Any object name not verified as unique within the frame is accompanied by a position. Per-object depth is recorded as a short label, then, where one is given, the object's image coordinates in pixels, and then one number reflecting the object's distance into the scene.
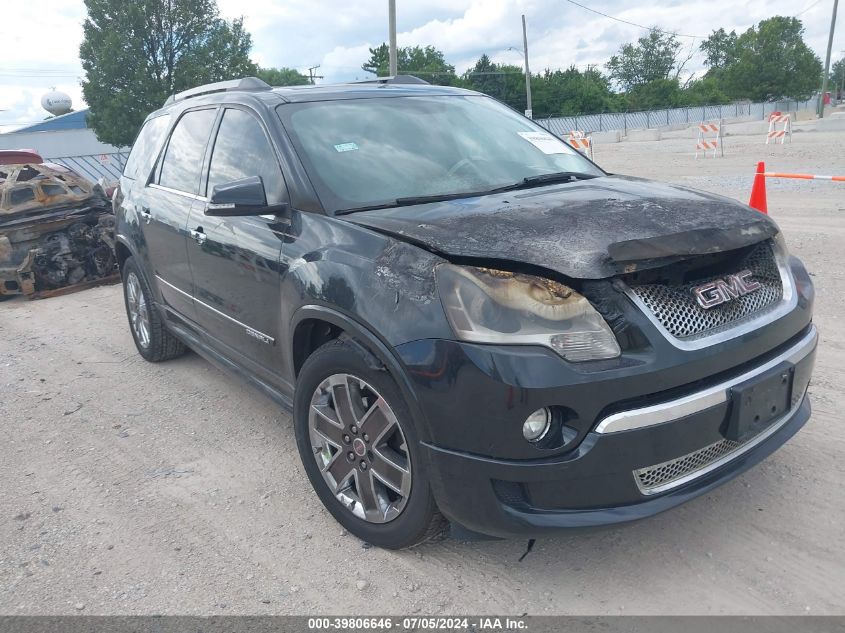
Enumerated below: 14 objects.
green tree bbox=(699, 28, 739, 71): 100.75
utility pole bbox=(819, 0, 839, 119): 49.25
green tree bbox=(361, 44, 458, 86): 71.06
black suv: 2.25
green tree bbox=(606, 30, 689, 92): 91.38
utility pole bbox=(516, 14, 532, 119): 47.34
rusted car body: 8.55
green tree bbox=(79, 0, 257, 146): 31.02
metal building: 43.53
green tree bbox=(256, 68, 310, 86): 84.41
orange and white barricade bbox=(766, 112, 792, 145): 25.57
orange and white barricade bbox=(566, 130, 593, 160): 19.98
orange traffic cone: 7.66
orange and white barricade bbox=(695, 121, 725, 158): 21.59
